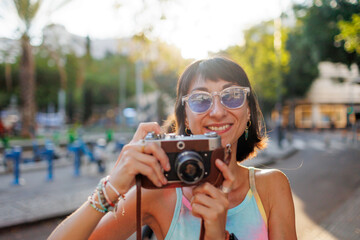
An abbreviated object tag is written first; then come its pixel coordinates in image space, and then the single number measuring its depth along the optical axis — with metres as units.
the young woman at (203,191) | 1.26
